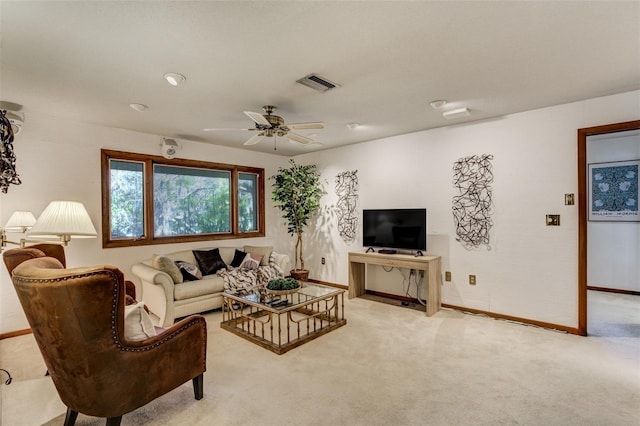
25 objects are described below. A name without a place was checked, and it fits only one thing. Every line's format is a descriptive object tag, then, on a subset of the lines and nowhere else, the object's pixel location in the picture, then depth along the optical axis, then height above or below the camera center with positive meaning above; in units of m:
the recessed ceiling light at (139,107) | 3.22 +1.16
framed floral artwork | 4.80 +0.31
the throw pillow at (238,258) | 4.77 -0.69
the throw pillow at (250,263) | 4.62 -0.75
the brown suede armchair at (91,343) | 1.52 -0.69
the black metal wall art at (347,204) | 5.23 +0.16
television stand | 3.91 -0.71
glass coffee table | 3.05 -1.27
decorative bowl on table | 3.24 -0.78
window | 4.21 +0.23
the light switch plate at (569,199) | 3.32 +0.13
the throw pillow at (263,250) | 4.91 -0.60
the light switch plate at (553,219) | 3.42 -0.09
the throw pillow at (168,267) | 3.81 -0.65
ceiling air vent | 2.60 +1.15
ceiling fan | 2.99 +0.89
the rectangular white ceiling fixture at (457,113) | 3.49 +1.15
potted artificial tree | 5.50 +0.34
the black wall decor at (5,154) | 1.96 +0.42
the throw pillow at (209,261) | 4.43 -0.69
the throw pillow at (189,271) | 4.04 -0.76
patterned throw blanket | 4.16 -0.90
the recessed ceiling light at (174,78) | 2.51 +1.15
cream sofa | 3.60 -0.99
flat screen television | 4.24 -0.23
